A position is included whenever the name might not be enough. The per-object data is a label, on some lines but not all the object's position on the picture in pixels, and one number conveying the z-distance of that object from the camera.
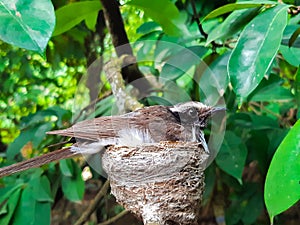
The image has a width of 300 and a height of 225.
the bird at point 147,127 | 0.38
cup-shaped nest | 0.36
